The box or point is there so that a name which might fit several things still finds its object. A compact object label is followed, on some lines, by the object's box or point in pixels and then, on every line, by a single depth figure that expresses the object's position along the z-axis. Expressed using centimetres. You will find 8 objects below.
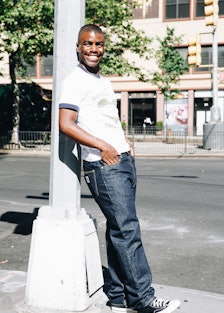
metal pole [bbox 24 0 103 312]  315
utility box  2053
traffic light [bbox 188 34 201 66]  1675
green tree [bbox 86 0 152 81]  2023
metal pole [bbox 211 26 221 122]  2011
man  291
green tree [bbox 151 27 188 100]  3219
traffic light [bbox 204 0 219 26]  1571
